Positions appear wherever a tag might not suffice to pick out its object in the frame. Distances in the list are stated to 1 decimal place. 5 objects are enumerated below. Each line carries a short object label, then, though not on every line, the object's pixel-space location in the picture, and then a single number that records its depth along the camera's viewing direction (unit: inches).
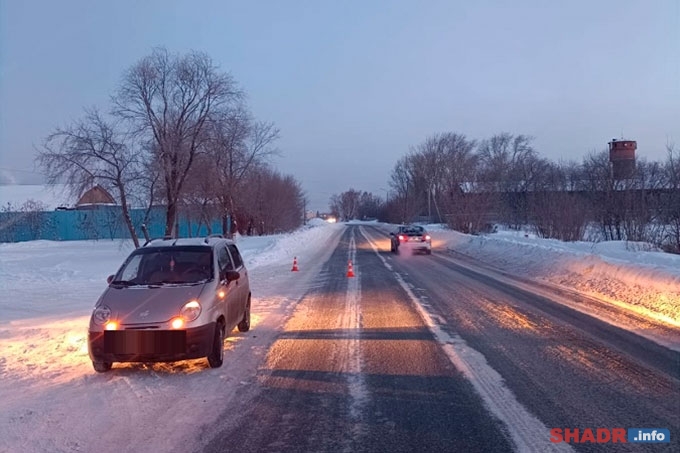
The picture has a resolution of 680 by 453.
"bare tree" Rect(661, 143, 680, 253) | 914.7
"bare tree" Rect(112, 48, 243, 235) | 1129.4
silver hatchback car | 279.0
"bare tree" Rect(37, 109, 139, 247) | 1056.8
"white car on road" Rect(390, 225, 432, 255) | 1254.3
